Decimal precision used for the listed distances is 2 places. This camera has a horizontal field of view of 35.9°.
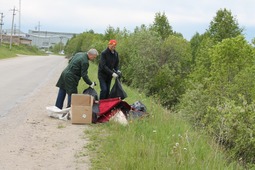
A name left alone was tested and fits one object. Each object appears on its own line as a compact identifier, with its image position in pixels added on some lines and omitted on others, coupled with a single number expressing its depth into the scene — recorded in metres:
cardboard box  8.59
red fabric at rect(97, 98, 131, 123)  8.63
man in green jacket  9.26
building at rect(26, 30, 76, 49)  183.38
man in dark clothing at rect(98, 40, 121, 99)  9.91
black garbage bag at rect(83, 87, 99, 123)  8.73
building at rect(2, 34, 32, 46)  121.38
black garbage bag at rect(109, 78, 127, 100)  9.79
